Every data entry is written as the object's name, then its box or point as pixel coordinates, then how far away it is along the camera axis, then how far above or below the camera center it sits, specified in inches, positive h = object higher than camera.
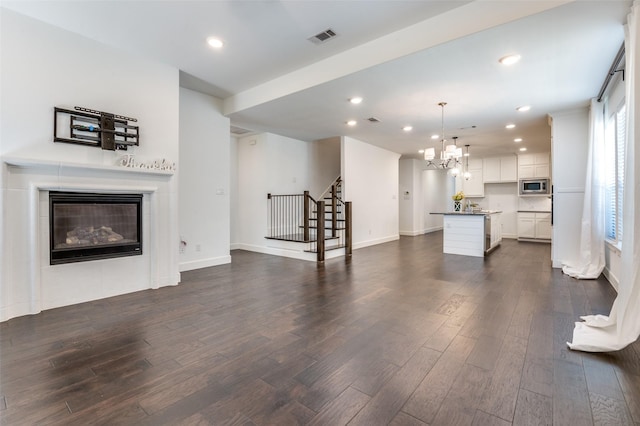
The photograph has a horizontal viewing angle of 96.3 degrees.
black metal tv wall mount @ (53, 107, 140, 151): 126.0 +38.5
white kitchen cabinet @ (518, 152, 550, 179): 335.6 +51.4
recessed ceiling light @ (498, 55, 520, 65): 126.8 +67.2
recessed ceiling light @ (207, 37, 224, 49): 131.6 +78.8
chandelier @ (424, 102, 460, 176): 196.5 +38.8
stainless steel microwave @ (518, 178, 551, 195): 332.2 +26.1
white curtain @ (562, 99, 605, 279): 170.1 +6.1
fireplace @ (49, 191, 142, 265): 124.2 -7.0
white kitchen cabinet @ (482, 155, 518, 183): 360.8 +51.1
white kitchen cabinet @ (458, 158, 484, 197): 383.2 +38.5
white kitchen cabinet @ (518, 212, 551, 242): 323.9 -19.9
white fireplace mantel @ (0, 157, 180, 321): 113.8 -13.6
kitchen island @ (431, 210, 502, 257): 238.4 -20.8
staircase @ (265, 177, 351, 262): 226.0 -15.0
